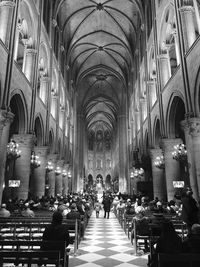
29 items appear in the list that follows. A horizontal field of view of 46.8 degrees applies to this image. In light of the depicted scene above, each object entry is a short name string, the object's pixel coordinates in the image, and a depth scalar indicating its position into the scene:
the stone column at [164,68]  17.06
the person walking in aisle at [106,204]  16.31
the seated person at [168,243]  3.45
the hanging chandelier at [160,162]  17.37
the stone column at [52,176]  21.77
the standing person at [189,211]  7.00
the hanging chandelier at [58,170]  24.56
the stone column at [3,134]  10.80
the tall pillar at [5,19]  12.16
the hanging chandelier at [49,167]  20.71
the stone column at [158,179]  18.59
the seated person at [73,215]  8.13
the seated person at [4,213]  8.57
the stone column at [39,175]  18.03
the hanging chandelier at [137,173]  23.57
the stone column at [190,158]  10.95
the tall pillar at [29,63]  16.27
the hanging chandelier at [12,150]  12.53
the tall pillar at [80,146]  43.24
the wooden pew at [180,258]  2.68
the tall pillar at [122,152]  39.97
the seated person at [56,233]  4.37
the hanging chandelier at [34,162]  16.45
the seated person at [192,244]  3.58
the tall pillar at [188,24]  12.45
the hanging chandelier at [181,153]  13.28
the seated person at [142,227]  6.45
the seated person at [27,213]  8.80
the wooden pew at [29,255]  3.13
